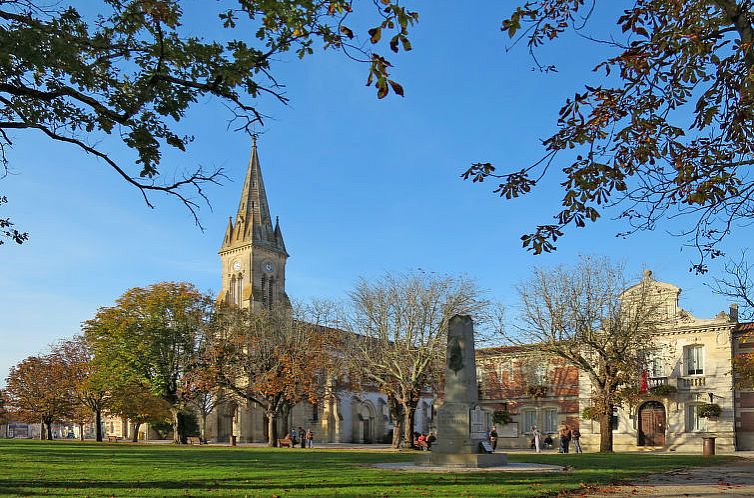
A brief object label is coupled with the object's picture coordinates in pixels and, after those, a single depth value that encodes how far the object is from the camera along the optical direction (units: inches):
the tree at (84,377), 2068.2
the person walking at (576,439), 1727.4
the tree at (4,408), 2605.6
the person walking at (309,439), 1987.0
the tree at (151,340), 2113.7
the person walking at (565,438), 1702.8
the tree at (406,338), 1628.9
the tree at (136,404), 1979.6
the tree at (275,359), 1895.9
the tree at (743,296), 806.5
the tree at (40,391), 2393.0
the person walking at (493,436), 1563.7
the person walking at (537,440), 1807.1
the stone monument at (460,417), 910.4
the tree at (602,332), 1603.1
